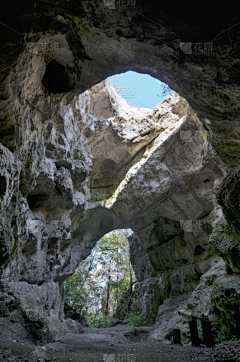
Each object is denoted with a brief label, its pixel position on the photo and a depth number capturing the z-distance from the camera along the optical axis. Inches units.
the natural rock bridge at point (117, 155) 186.1
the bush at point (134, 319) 452.1
